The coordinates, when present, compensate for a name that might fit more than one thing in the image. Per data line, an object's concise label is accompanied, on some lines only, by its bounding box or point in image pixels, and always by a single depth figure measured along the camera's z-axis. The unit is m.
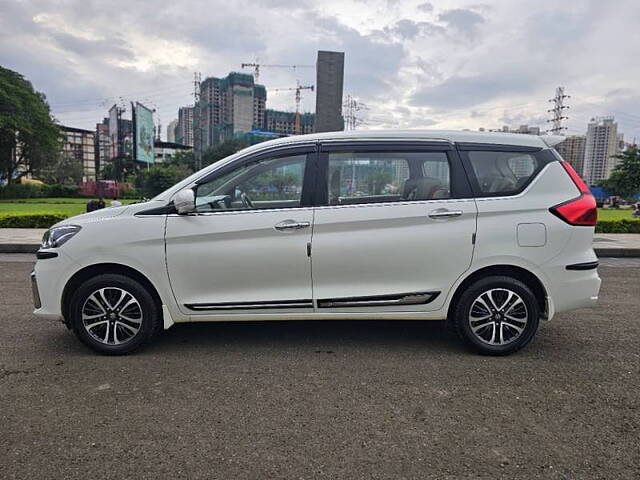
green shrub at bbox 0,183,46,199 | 47.84
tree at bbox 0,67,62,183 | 45.12
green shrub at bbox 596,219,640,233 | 14.78
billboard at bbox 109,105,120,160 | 66.57
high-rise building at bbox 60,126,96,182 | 129.88
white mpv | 3.82
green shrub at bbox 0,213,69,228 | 14.91
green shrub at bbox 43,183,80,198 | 56.02
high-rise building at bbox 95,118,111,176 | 128.32
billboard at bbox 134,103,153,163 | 57.34
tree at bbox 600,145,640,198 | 52.81
